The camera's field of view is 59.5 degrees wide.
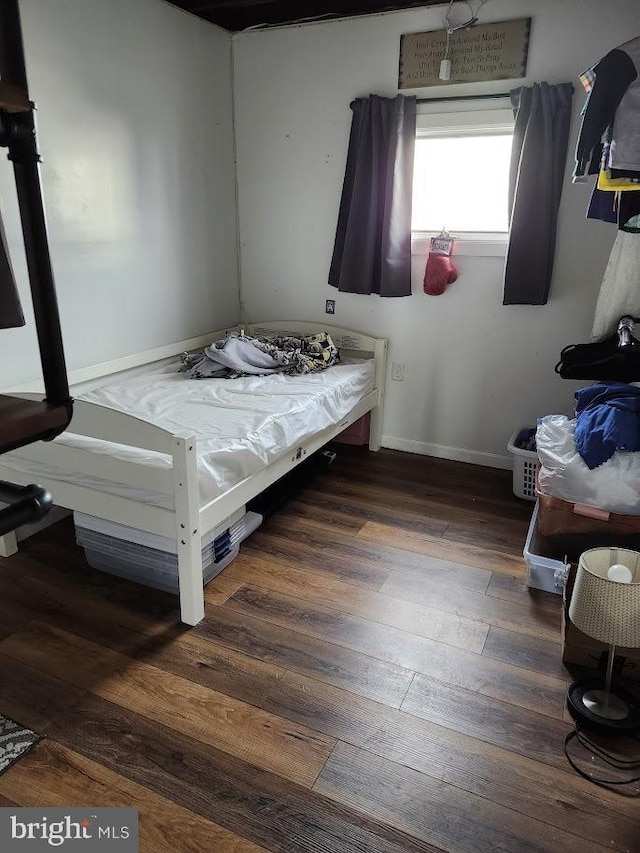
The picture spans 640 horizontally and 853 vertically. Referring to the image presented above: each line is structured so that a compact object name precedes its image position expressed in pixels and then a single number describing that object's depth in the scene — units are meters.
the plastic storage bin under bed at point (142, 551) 2.01
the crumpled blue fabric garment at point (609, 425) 1.99
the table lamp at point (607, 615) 1.41
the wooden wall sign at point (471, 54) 2.63
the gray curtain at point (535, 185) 2.58
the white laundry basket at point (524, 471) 2.73
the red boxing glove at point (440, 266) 2.94
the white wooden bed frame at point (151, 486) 1.73
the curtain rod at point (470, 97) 2.71
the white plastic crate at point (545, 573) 2.07
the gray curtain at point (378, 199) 2.90
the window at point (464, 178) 2.84
